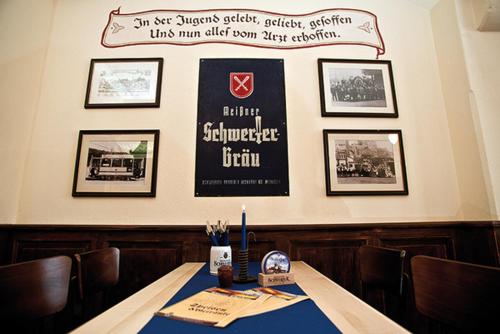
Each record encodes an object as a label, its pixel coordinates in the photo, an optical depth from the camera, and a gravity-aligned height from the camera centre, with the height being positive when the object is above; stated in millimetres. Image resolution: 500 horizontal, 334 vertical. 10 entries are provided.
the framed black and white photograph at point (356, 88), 2172 +1024
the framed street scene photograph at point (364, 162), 2027 +394
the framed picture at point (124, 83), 2154 +1073
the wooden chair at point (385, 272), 1109 -259
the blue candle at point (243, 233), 1172 -82
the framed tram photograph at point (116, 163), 1996 +397
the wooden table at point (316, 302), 663 -278
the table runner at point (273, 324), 647 -278
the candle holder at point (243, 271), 1146 -244
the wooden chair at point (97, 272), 1078 -245
